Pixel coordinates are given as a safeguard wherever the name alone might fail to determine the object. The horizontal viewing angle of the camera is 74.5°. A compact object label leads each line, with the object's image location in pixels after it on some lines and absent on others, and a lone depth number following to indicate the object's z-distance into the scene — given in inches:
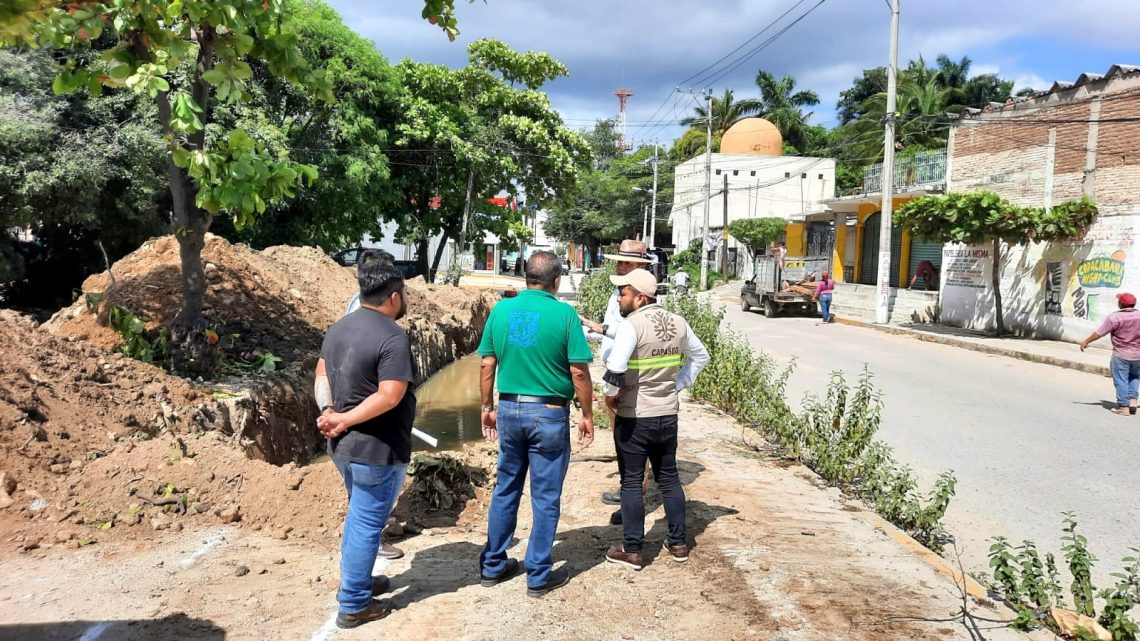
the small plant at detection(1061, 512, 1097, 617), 131.6
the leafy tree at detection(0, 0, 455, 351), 188.7
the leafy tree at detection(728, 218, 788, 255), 1515.7
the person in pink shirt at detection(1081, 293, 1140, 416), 373.4
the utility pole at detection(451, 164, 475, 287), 1047.6
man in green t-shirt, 151.6
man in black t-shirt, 136.5
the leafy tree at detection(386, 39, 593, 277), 1013.2
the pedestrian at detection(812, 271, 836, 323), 895.1
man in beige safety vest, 167.0
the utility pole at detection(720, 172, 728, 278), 1672.0
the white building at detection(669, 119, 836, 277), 1771.7
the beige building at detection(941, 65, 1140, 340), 646.5
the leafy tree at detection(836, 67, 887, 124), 1962.4
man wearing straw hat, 195.6
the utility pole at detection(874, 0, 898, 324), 820.6
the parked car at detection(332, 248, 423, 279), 1104.2
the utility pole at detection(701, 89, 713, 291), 1480.1
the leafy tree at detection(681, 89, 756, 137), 2323.5
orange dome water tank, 1894.7
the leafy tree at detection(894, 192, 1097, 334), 658.2
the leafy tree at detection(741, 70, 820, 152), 2165.4
